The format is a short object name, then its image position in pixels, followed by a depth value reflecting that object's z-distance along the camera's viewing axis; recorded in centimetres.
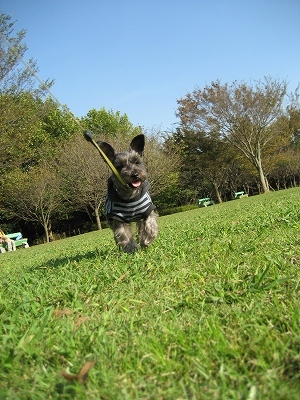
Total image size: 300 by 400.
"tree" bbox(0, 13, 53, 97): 2058
